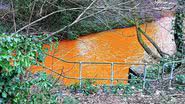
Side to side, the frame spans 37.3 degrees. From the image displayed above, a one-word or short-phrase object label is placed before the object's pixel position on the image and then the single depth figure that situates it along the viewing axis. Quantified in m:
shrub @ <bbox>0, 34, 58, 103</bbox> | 2.88
